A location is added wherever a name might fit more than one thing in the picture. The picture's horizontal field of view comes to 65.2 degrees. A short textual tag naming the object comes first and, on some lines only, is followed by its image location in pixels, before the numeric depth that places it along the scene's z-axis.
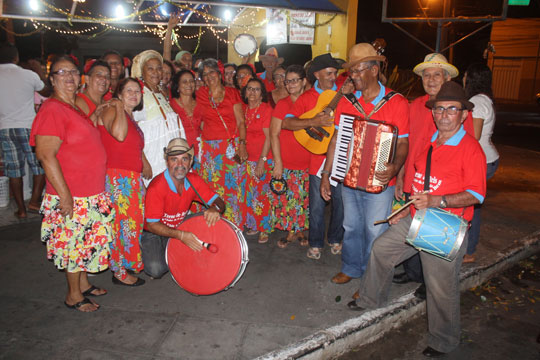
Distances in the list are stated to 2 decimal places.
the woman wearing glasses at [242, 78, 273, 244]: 5.19
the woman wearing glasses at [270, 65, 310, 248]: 4.85
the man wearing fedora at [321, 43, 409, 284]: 3.73
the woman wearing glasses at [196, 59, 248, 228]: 5.26
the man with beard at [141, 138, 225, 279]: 3.95
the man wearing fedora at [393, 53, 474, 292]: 4.00
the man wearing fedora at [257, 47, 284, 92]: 7.21
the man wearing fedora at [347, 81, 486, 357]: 3.04
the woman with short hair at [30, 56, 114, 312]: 3.39
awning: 9.41
